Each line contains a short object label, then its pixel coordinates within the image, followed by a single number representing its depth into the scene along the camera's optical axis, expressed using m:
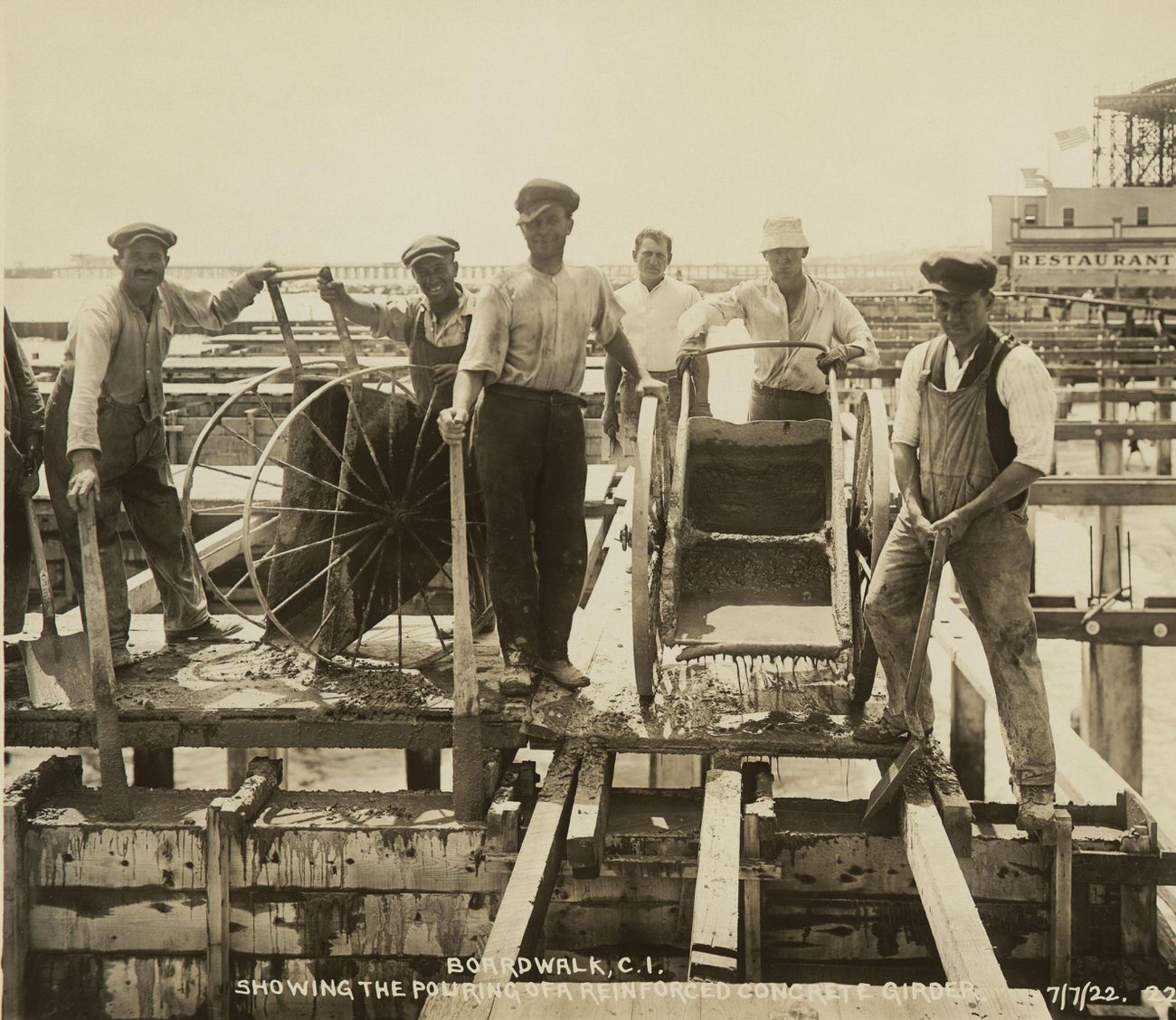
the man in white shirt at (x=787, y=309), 6.01
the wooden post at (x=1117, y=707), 9.38
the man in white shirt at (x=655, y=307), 7.61
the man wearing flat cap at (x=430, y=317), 5.62
